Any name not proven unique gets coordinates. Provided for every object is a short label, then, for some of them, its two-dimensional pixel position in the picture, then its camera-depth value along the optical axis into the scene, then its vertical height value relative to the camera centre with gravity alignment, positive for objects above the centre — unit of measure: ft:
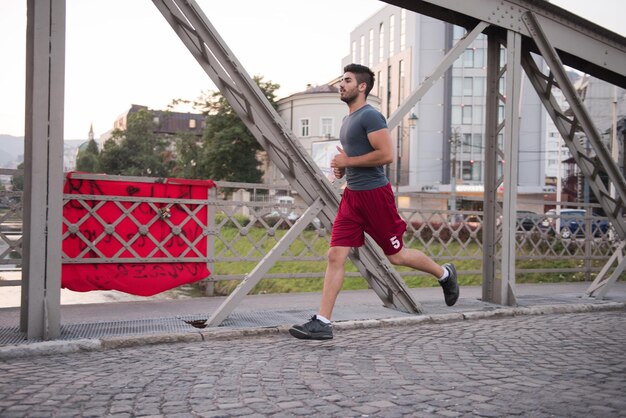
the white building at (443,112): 198.80 +28.95
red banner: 25.41 -1.30
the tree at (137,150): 265.34 +20.21
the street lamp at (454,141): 148.57 +18.23
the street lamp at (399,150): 202.18 +17.36
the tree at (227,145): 179.01 +15.58
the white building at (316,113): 210.18 +28.76
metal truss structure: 17.11 +2.71
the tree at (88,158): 345.60 +22.29
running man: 18.71 +0.50
